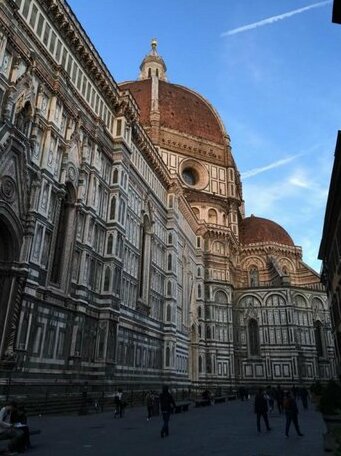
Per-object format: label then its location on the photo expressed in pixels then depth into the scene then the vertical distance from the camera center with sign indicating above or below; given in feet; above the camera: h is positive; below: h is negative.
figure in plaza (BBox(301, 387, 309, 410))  90.57 +0.43
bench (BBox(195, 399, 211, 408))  102.94 -1.23
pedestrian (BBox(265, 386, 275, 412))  81.43 -0.19
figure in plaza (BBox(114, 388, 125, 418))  63.30 -1.34
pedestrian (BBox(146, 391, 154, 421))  62.75 -1.17
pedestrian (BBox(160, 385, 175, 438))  42.75 -1.30
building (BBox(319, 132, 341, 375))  73.15 +33.38
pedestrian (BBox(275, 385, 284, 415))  79.45 -0.33
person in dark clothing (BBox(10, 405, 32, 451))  32.42 -2.11
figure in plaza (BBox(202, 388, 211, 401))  110.06 +0.45
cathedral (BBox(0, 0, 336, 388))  61.77 +32.28
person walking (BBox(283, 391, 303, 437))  42.06 -1.09
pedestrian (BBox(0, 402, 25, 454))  31.22 -2.79
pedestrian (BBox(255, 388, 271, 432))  46.73 -0.75
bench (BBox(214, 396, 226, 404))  121.29 -0.55
